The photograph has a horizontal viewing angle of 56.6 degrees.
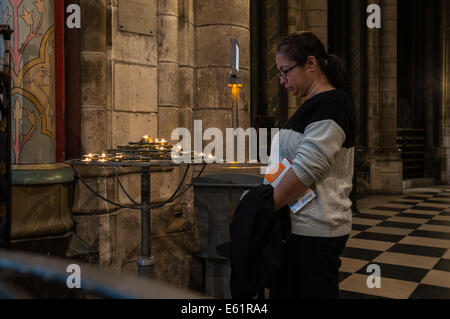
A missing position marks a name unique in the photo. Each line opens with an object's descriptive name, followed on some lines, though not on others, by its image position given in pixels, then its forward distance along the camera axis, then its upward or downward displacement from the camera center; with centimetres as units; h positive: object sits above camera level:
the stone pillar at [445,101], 1078 +130
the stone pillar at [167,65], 347 +73
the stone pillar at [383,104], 893 +102
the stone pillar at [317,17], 714 +229
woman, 125 -4
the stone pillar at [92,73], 313 +59
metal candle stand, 200 -9
